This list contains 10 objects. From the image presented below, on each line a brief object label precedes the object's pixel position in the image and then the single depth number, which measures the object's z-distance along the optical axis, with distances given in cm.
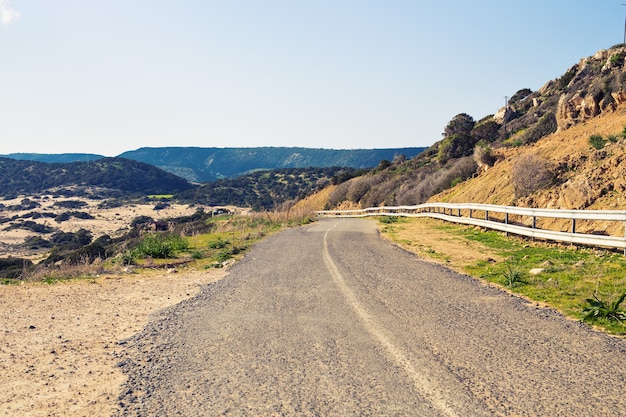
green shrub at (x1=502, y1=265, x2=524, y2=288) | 984
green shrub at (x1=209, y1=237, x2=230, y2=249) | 1934
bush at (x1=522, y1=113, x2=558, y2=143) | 3403
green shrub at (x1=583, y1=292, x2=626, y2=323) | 700
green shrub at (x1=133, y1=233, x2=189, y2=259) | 1666
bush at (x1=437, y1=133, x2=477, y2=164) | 5028
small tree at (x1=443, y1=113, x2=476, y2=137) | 7019
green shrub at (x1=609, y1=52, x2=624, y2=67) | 3845
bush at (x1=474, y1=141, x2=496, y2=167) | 3162
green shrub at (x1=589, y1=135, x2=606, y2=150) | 1926
